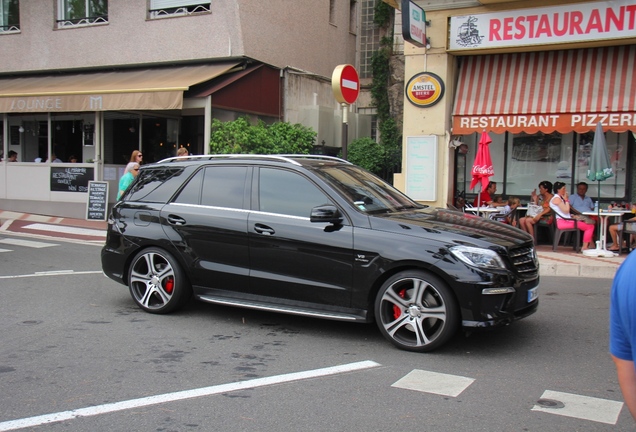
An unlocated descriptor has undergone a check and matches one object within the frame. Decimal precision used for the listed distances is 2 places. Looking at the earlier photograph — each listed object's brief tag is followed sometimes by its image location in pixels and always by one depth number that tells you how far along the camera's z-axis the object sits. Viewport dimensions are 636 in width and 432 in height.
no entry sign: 10.96
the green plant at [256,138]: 14.77
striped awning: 12.03
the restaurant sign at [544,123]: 11.88
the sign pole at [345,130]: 10.69
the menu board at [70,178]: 16.72
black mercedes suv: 5.40
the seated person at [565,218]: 11.48
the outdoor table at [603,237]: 11.10
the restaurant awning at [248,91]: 15.04
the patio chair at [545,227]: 12.22
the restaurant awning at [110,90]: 14.62
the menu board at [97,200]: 15.88
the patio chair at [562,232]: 11.55
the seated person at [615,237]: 11.60
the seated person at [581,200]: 12.17
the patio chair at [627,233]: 10.67
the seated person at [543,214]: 12.02
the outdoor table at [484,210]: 12.43
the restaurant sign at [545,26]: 11.66
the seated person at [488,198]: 13.00
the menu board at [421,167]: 13.56
